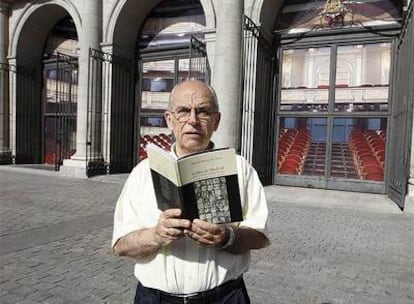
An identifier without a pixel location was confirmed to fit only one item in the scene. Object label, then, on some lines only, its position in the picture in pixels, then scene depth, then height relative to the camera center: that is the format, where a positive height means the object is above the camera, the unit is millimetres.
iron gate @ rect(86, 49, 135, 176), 12562 +286
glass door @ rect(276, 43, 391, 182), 10570 +420
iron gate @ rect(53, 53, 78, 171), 15016 +501
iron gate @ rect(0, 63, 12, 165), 15516 +100
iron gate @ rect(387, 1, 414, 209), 8102 +258
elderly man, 1715 -501
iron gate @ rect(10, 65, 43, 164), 15766 +189
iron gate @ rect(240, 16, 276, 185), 10234 +660
